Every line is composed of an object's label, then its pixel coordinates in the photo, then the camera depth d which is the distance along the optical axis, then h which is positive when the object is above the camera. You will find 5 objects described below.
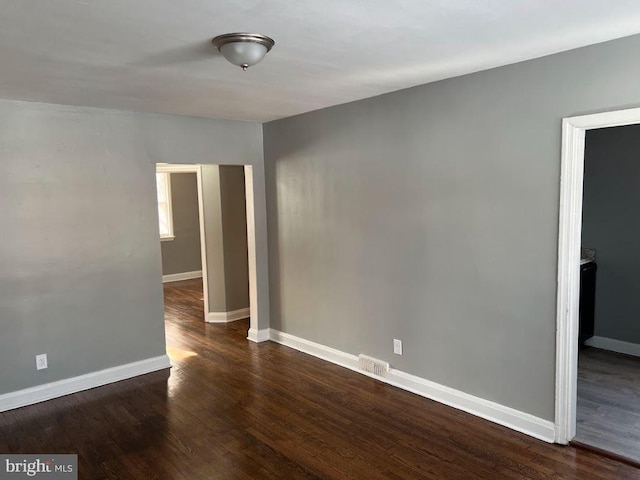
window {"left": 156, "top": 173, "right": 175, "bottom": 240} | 8.88 +0.04
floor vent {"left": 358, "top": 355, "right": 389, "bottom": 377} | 3.94 -1.43
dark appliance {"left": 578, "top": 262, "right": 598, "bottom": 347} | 4.39 -1.00
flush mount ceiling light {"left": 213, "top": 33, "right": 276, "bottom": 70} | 2.21 +0.78
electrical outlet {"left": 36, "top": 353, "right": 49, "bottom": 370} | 3.75 -1.24
